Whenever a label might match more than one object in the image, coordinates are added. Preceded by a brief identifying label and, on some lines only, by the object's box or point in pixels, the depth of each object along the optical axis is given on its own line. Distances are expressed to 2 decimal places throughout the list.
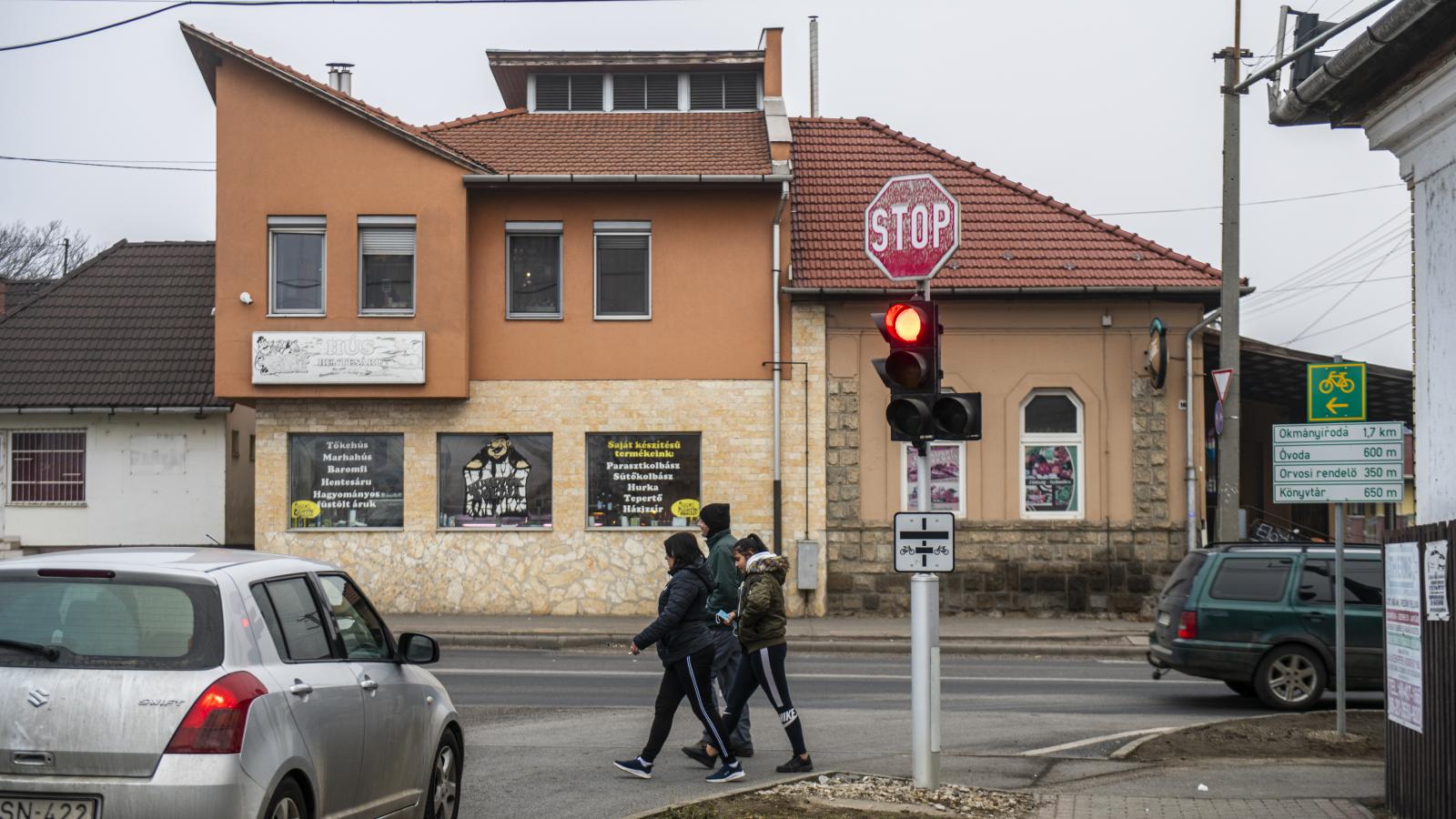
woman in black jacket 10.49
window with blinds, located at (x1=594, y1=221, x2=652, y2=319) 25.53
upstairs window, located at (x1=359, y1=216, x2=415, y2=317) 24.81
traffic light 9.97
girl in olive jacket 10.77
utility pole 21.77
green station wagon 15.13
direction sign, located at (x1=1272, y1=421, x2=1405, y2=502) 12.08
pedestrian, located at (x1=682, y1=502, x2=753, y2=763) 11.55
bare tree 57.75
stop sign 11.13
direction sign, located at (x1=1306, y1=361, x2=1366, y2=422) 12.51
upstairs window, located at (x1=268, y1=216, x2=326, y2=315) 24.78
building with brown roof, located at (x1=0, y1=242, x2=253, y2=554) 27.00
